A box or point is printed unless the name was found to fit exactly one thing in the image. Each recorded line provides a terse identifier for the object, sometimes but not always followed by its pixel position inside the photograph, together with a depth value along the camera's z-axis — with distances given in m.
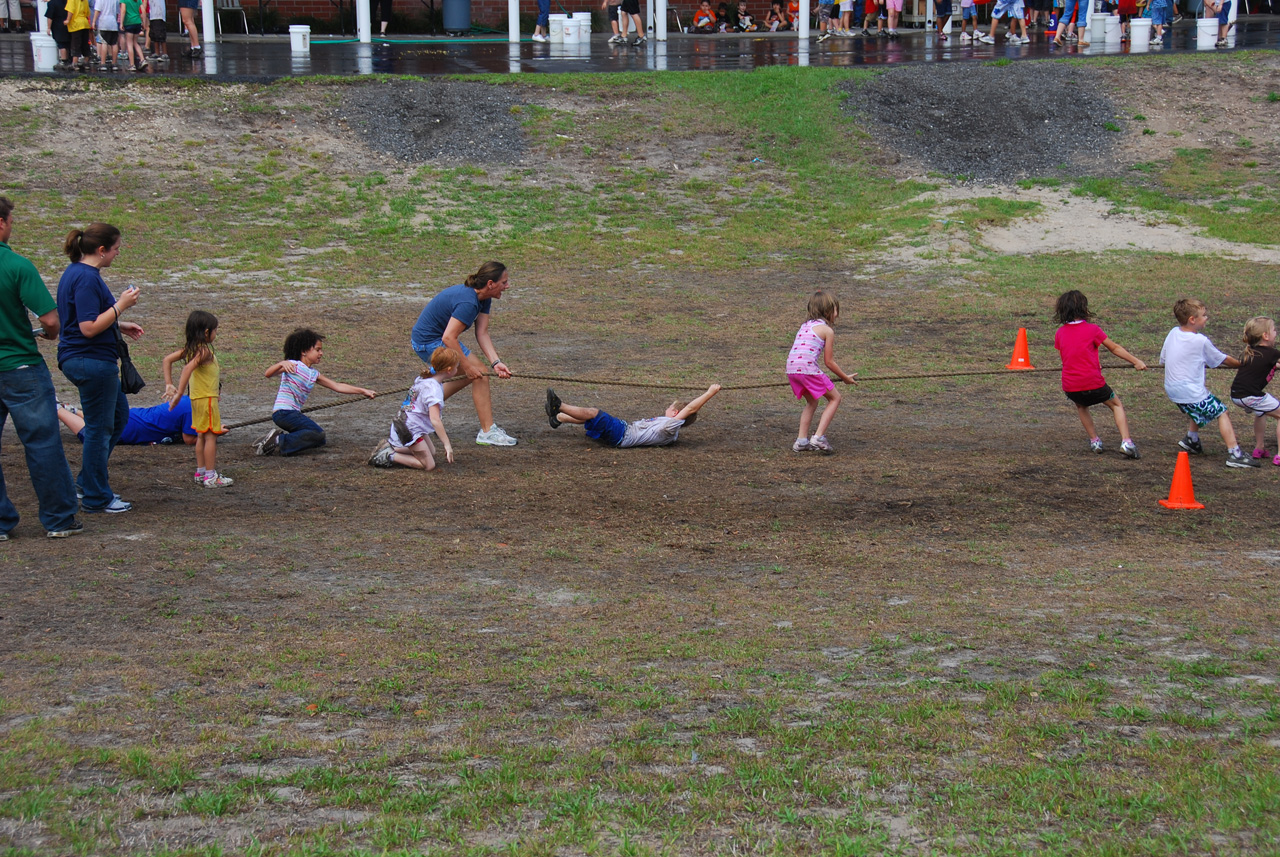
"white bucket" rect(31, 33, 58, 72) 47.03
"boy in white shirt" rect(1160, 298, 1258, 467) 18.58
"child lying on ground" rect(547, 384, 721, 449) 19.33
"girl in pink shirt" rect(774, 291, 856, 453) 19.41
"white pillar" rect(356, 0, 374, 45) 58.28
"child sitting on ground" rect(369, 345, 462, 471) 17.92
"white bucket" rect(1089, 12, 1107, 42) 57.66
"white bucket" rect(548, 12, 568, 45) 60.12
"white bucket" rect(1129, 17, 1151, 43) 52.94
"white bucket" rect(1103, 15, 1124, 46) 57.50
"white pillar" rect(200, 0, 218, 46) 56.41
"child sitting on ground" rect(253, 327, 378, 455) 18.95
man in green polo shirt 13.23
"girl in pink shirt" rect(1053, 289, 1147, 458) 19.17
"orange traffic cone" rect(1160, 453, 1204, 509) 16.31
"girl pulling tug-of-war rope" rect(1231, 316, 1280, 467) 18.36
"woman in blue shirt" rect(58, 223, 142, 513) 14.41
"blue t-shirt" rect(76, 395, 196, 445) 19.25
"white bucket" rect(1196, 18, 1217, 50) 53.12
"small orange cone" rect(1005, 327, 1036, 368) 24.81
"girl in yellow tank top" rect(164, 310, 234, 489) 16.66
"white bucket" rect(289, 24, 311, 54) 55.66
